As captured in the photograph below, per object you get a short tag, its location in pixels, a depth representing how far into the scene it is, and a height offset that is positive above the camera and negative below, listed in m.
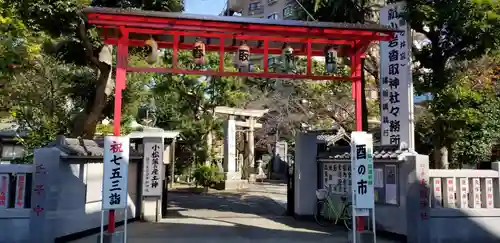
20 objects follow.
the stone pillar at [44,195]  8.16 -0.75
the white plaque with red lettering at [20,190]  8.23 -0.65
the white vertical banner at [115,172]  7.82 -0.27
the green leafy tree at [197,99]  24.27 +3.52
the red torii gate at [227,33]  7.91 +2.54
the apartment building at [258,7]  51.06 +19.58
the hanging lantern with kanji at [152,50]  8.62 +2.19
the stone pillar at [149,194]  12.20 -1.04
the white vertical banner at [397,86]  10.49 +1.88
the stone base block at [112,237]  7.80 -1.47
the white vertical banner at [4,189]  8.07 -0.63
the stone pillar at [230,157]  23.83 +0.08
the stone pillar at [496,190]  9.62 -0.65
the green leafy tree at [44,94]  14.38 +2.16
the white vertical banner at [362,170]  8.39 -0.20
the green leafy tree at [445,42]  9.40 +2.91
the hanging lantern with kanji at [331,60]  9.05 +2.13
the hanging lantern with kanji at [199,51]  8.73 +2.19
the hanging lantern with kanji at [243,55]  8.80 +2.14
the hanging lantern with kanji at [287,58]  9.16 +2.18
